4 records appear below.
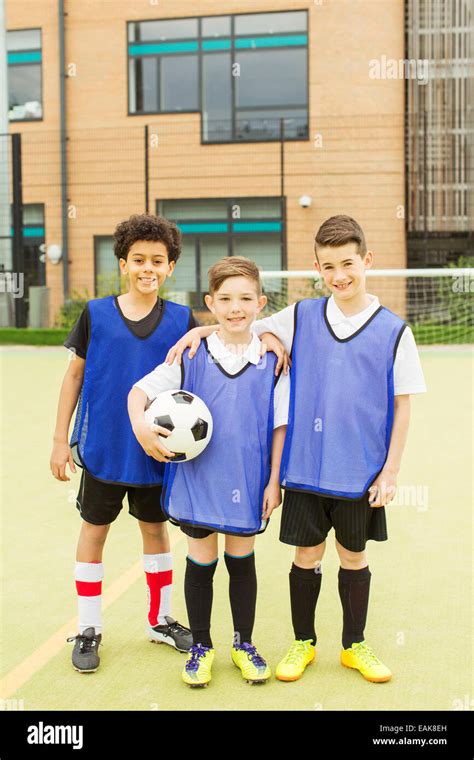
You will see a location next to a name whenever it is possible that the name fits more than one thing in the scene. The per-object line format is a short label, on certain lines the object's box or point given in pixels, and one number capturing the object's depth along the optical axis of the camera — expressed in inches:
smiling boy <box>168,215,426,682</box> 109.6
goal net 582.6
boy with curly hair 117.6
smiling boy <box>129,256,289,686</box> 110.1
